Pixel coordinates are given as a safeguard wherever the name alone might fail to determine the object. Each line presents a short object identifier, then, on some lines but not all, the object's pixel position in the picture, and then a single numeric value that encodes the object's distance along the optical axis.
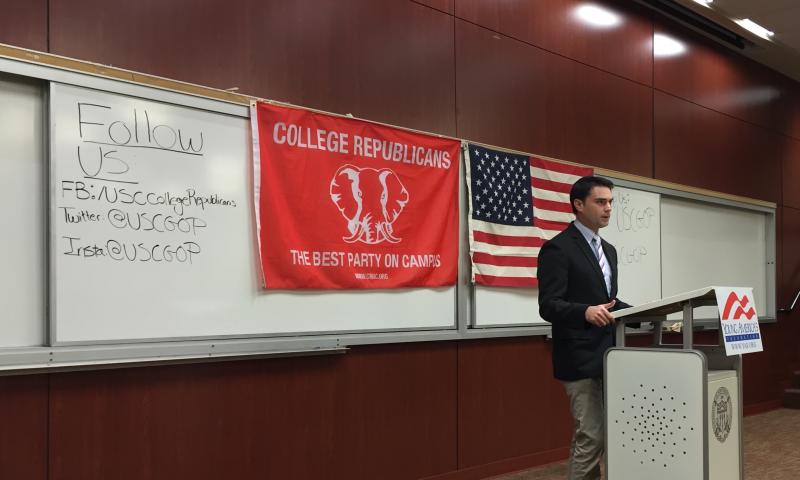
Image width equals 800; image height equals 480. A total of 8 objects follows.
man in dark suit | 3.19
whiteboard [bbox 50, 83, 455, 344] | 3.09
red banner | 3.78
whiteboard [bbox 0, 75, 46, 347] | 2.95
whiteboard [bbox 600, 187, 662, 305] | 6.04
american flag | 4.83
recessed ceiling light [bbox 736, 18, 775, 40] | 7.03
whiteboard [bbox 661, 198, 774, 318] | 6.76
